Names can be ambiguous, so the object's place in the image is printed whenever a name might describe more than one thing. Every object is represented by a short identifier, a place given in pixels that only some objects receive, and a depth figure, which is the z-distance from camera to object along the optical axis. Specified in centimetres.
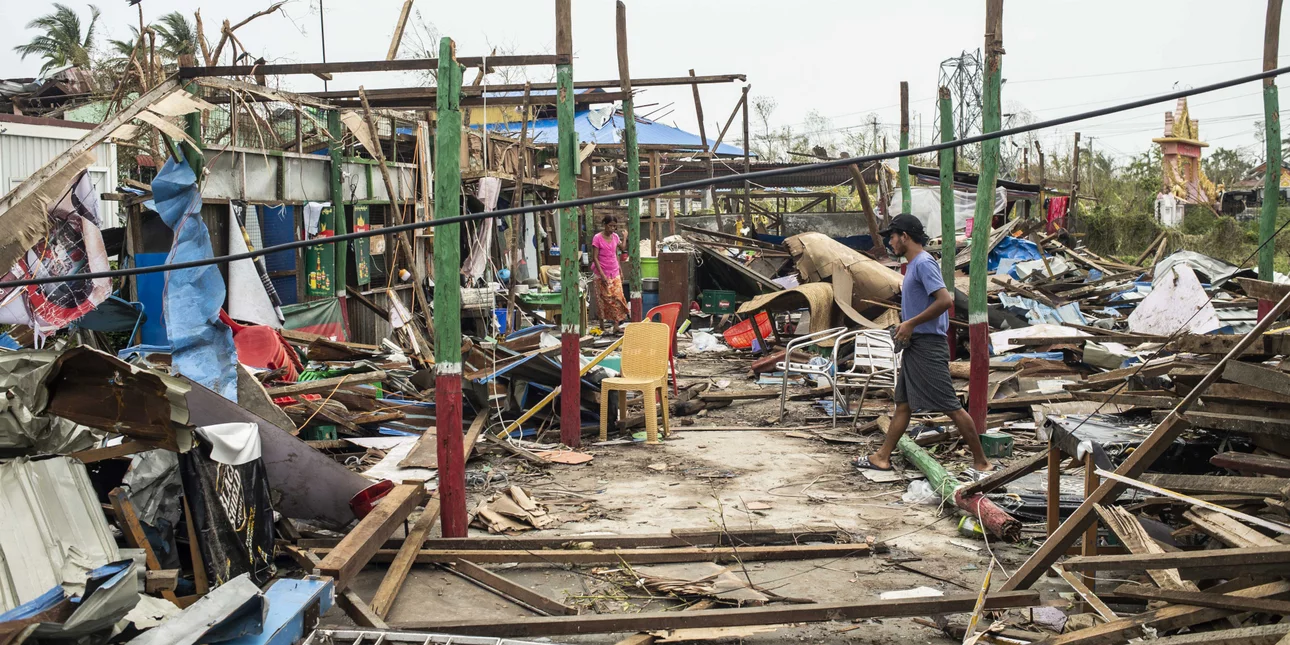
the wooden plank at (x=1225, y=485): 442
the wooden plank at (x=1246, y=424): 461
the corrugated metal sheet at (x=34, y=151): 1400
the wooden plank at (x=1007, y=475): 570
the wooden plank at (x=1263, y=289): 571
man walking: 741
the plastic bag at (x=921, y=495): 704
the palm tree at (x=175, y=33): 2829
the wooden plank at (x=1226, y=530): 398
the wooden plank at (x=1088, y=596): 397
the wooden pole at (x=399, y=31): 1026
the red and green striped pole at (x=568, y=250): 855
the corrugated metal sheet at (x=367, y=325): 1403
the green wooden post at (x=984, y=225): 820
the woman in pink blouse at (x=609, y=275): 1484
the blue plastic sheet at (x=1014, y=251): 2027
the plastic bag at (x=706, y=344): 1542
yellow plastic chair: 916
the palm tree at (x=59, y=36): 3203
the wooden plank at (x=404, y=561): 495
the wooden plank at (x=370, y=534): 472
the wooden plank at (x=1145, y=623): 384
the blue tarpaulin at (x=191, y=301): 733
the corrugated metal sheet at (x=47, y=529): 438
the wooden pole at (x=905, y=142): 1719
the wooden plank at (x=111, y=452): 476
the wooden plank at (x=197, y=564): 481
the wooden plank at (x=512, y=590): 500
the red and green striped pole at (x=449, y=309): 598
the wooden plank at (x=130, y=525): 486
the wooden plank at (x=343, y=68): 862
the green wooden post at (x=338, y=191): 1295
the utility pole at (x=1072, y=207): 2742
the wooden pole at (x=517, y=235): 1324
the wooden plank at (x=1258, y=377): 454
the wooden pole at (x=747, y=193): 2088
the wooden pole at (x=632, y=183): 1389
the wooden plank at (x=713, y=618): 458
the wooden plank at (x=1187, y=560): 369
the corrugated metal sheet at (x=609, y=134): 2097
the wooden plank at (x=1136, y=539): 414
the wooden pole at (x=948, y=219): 981
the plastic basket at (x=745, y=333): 1458
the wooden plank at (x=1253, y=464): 464
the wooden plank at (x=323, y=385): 828
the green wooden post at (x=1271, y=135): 1308
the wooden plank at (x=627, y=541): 595
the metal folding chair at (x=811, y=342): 994
